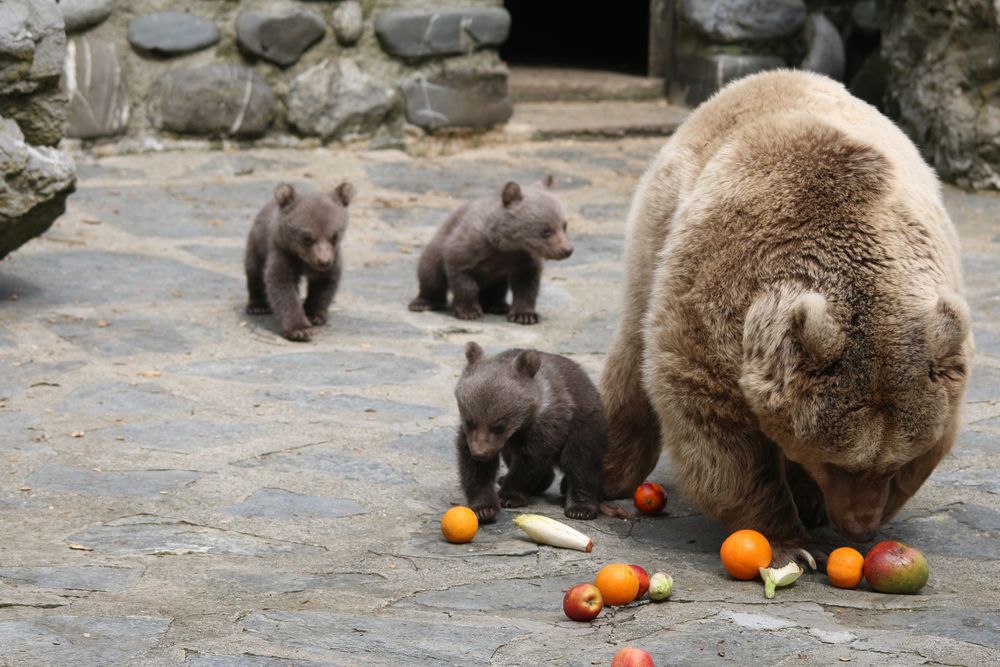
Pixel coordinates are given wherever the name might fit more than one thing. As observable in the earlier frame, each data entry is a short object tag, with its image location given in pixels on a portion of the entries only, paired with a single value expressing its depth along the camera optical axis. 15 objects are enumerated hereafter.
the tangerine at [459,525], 8.81
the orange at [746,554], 8.36
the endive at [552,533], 8.84
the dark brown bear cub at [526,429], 9.24
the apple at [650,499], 9.77
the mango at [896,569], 8.14
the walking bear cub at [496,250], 15.06
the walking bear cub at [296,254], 14.41
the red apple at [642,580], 7.89
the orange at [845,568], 8.37
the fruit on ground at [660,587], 7.89
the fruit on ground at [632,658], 6.47
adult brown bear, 7.72
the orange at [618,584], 7.76
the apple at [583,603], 7.52
